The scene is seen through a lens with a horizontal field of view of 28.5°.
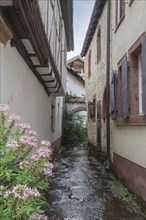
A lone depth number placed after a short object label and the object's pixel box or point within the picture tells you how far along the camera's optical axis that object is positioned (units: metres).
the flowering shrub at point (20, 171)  1.92
